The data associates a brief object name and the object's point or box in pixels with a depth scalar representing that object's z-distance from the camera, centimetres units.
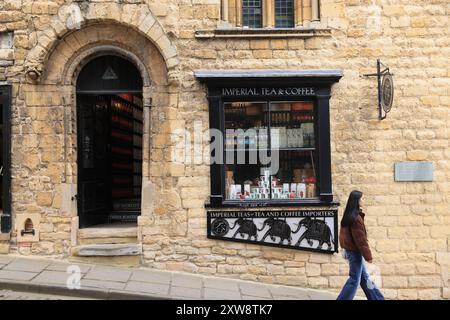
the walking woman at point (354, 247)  658
